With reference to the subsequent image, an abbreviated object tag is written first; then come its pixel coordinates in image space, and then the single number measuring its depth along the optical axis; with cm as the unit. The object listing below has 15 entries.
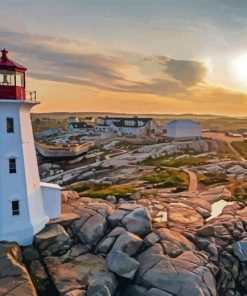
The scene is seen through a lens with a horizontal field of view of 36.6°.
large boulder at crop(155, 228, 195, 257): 1919
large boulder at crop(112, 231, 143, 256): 1894
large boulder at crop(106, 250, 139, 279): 1759
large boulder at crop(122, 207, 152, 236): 2066
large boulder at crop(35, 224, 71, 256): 1955
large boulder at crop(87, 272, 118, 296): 1609
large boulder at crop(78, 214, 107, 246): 2023
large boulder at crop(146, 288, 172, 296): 1644
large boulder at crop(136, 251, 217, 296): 1672
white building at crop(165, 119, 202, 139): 8888
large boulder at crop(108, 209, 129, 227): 2145
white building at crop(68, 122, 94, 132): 11762
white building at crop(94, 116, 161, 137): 10156
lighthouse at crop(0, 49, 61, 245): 1892
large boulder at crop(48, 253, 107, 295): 1717
